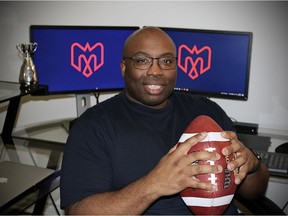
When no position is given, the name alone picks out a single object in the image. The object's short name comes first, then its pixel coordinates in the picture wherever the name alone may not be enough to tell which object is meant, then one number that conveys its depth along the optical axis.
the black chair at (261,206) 1.40
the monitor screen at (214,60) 1.98
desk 1.42
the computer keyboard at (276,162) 1.64
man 1.09
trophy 1.97
